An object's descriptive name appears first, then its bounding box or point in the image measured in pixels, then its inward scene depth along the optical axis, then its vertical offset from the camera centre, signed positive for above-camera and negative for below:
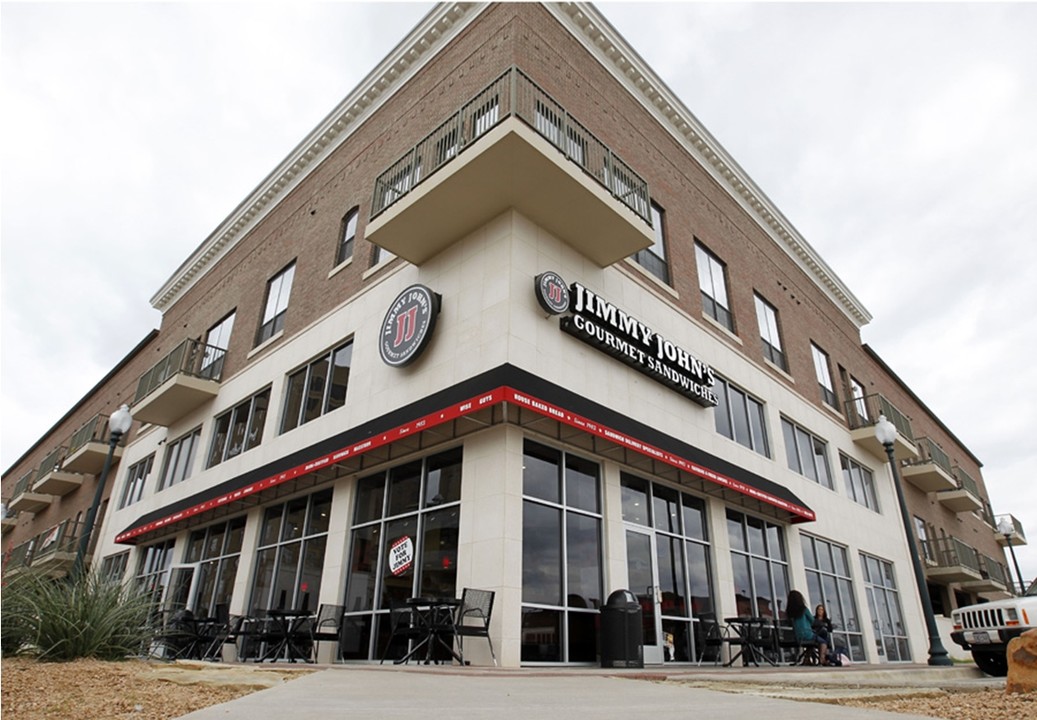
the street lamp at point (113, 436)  12.81 +4.15
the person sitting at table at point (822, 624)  13.93 +0.41
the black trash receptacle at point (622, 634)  9.58 +0.09
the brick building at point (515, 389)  10.80 +5.37
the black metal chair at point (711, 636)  12.55 +0.11
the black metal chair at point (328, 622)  11.63 +0.23
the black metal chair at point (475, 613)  8.98 +0.33
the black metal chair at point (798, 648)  12.23 -0.08
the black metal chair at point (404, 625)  9.07 +0.17
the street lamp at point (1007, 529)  34.56 +6.02
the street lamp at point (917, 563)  14.30 +1.78
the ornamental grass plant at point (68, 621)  6.86 +0.10
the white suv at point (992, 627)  10.87 +0.33
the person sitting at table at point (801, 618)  12.95 +0.48
